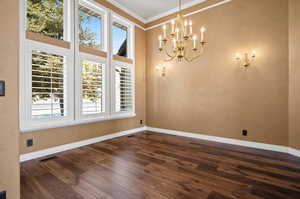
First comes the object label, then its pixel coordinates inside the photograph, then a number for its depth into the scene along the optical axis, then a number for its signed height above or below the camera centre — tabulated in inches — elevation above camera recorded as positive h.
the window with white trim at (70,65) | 101.8 +29.3
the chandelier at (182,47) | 101.9 +48.7
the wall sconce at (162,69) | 177.6 +37.3
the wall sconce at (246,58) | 123.2 +35.2
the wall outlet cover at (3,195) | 48.1 -31.7
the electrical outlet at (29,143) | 101.1 -30.1
